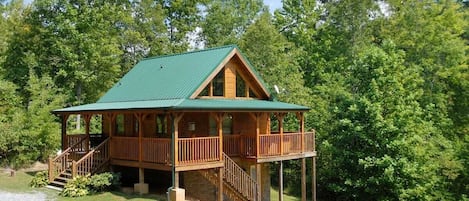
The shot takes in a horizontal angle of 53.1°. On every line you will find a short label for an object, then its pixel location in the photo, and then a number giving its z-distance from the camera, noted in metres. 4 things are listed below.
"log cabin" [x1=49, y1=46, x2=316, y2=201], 16.98
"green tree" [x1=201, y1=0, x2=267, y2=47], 41.12
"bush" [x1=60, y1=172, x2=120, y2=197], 17.16
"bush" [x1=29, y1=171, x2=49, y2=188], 19.19
